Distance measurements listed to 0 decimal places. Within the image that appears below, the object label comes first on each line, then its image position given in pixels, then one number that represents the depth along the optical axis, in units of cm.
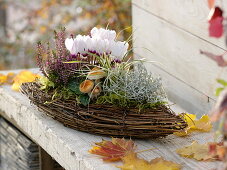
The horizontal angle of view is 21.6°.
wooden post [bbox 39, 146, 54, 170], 190
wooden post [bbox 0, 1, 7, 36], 614
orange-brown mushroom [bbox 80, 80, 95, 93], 139
